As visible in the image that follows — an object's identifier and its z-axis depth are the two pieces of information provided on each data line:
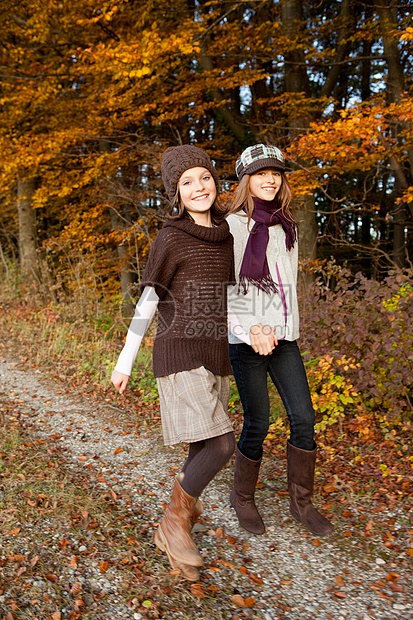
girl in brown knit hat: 2.42
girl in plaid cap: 2.77
